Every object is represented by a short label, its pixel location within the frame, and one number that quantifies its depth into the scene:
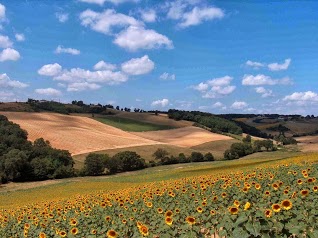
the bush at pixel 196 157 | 98.25
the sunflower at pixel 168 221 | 7.59
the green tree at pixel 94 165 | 80.88
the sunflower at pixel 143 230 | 7.18
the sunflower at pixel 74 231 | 8.54
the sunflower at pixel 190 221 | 7.14
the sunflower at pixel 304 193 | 7.63
